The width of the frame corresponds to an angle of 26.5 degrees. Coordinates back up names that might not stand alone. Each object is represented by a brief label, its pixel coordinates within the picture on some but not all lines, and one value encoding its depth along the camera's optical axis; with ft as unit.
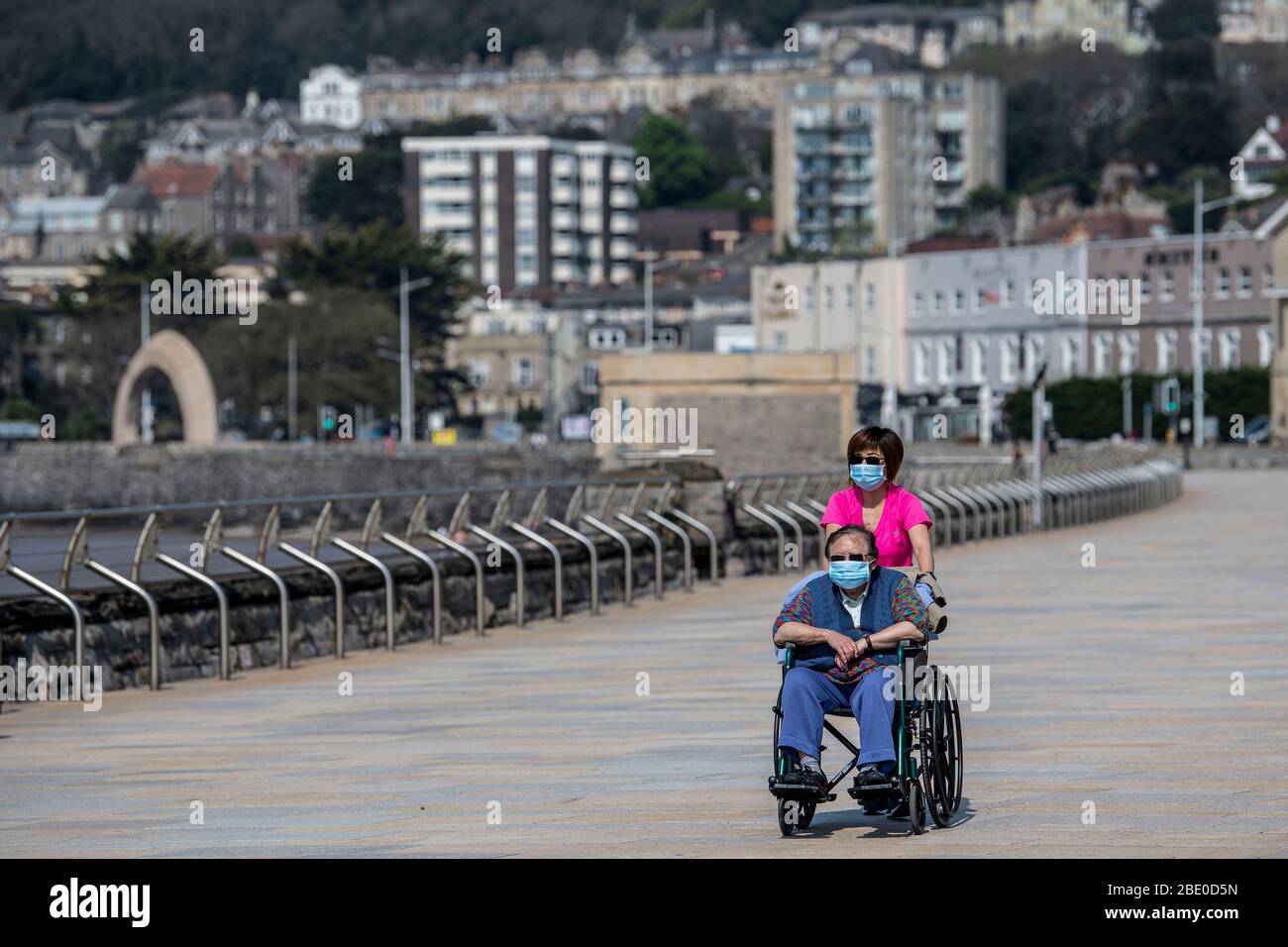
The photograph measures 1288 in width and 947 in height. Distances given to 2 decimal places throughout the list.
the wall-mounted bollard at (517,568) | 82.94
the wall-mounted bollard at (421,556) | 77.87
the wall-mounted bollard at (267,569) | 69.36
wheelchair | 38.24
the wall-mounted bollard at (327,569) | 72.95
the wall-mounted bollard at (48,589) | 62.54
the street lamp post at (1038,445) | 141.28
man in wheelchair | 38.42
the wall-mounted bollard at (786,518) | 109.70
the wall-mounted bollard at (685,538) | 97.60
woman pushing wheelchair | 40.45
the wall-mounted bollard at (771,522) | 107.14
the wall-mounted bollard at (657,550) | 94.12
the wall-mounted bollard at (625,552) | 90.63
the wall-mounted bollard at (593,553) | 87.81
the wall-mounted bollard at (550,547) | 85.30
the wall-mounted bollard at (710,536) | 100.37
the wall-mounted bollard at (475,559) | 80.33
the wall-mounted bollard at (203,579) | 67.67
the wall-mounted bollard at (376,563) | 75.05
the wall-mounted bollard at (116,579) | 65.41
